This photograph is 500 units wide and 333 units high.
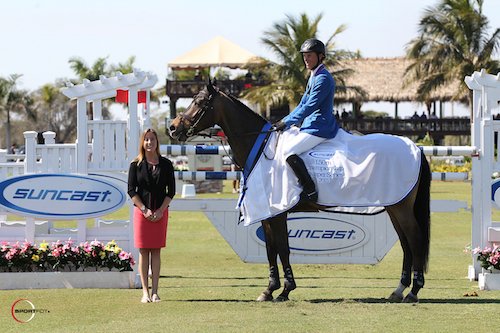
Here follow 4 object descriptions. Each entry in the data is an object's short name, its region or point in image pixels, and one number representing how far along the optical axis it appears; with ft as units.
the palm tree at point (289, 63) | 175.39
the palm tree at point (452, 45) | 185.16
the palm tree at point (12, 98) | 304.30
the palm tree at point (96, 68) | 262.26
